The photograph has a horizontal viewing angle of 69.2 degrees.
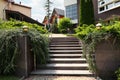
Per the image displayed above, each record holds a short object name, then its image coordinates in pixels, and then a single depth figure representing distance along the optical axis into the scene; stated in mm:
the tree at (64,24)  10481
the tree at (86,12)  7974
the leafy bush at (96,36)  3205
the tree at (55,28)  11076
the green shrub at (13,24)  3907
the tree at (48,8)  14937
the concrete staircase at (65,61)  3358
